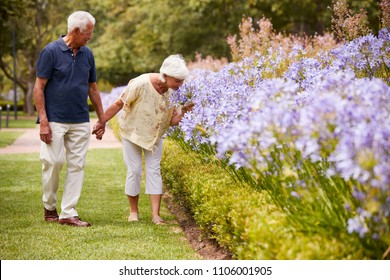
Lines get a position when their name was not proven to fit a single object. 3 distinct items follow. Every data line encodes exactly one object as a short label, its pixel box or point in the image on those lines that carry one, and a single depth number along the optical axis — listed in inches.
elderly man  482.0
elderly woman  494.9
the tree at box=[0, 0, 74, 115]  2588.8
